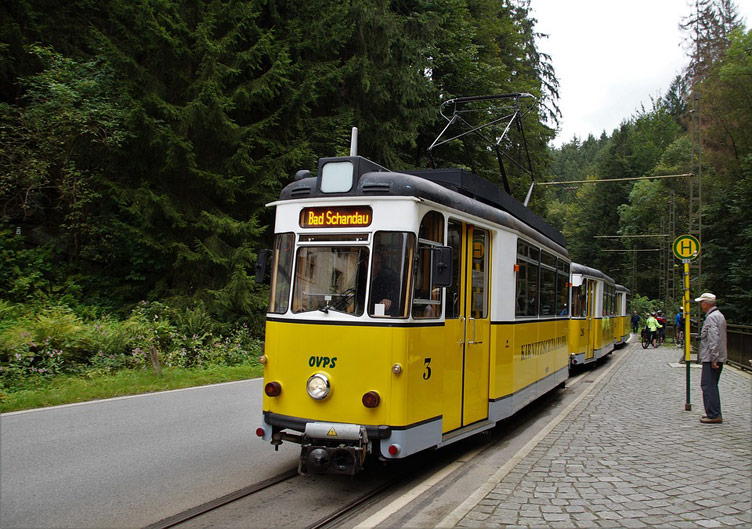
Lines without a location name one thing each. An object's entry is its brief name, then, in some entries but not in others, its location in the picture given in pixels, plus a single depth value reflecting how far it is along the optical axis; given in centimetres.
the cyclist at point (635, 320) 4869
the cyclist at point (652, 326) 3178
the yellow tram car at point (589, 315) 1733
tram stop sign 1159
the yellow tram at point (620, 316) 2719
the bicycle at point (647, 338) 3238
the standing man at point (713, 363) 907
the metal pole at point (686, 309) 1063
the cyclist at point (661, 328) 3488
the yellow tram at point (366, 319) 582
